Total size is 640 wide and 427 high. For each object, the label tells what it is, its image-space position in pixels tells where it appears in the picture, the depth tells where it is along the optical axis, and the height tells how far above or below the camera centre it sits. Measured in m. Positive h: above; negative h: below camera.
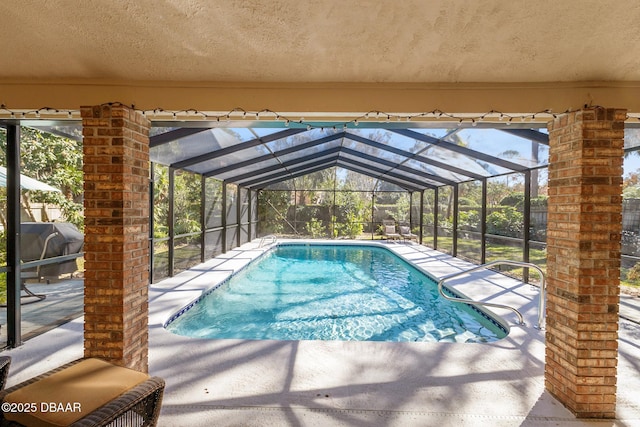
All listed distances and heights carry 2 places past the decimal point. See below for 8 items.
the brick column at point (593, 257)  2.22 -0.33
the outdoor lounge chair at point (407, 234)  13.01 -1.03
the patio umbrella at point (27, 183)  3.19 +0.26
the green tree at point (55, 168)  4.44 +0.60
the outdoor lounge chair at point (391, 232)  13.35 -0.99
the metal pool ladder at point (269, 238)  11.20 -1.23
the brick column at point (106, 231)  2.33 -0.18
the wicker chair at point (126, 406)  1.49 -1.03
